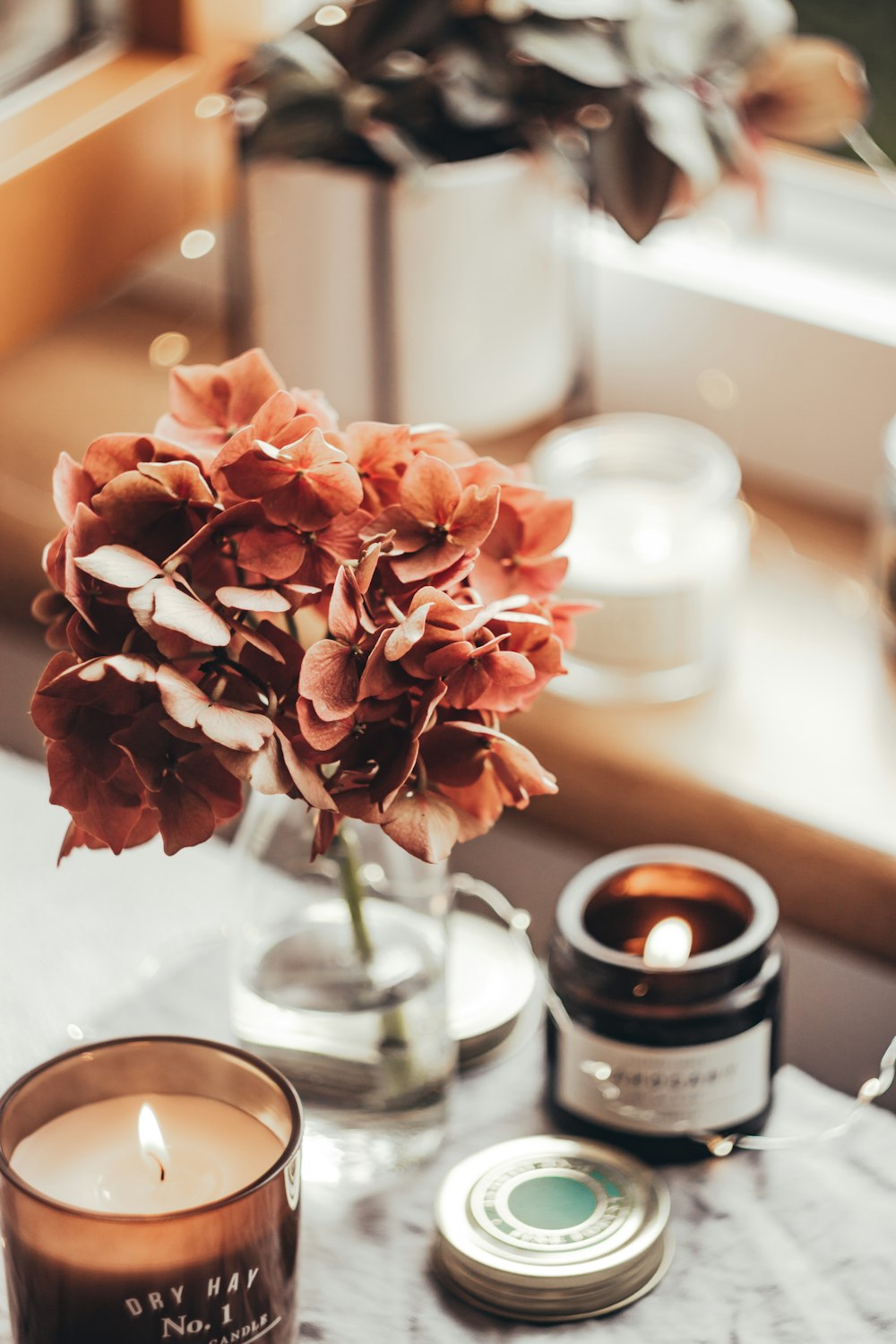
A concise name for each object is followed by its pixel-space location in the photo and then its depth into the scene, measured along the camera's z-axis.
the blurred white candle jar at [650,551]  1.21
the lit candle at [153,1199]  0.88
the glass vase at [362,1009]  1.00
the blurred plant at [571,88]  1.17
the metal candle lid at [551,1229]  0.95
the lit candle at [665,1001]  0.98
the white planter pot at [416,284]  1.24
